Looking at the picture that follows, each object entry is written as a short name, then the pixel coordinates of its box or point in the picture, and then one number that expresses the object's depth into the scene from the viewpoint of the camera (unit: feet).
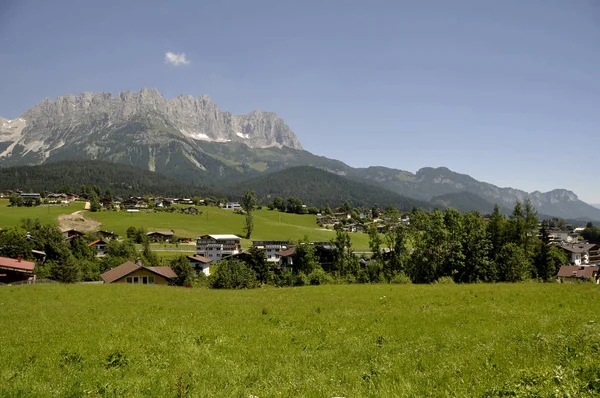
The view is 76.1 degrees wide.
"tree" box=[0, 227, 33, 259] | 334.56
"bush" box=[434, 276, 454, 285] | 155.63
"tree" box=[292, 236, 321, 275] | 308.60
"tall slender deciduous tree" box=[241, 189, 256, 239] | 640.91
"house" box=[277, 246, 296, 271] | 389.76
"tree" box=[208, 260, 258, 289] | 210.75
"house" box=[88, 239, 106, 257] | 446.19
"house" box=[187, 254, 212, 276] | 388.80
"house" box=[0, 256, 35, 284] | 187.01
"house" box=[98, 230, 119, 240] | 529.36
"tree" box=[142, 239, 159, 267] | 349.27
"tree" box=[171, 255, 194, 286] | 250.37
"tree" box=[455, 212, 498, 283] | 209.26
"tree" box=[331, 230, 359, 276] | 258.16
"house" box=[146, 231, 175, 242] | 558.97
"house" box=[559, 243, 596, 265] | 451.12
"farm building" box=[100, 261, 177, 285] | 199.41
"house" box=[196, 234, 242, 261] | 500.33
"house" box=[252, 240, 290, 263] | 520.01
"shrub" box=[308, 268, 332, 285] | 198.39
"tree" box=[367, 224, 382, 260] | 236.22
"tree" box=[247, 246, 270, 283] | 288.51
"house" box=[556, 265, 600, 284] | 250.57
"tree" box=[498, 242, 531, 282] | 211.61
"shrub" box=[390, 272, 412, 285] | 173.58
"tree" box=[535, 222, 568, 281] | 259.39
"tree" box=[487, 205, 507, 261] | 236.84
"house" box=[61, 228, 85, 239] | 506.07
